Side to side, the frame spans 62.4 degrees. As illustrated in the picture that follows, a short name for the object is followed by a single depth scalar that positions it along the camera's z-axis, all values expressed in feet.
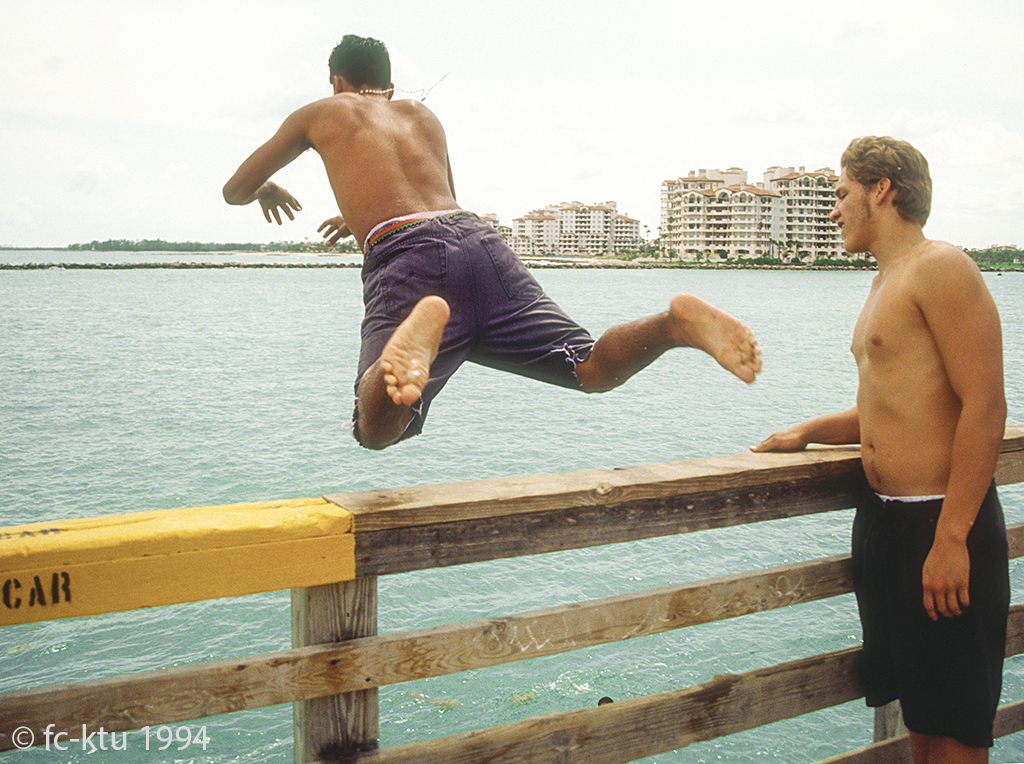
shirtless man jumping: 8.21
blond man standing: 7.09
